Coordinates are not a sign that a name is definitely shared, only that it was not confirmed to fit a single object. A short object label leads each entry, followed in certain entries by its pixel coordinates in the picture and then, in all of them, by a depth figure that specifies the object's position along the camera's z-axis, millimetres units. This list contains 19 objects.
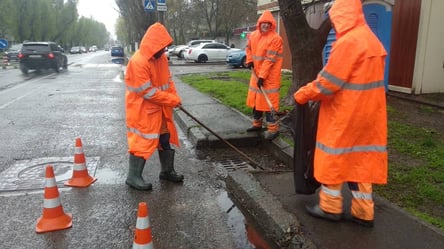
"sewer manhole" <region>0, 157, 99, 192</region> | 4461
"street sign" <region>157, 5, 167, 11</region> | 14133
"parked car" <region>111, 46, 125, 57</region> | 49312
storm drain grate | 5219
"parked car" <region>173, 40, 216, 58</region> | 36225
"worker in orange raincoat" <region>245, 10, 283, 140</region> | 5738
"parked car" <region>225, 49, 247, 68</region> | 22252
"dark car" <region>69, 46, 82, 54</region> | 72750
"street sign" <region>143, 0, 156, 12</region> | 14312
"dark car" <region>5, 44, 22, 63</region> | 31952
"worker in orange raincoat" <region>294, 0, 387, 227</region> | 2844
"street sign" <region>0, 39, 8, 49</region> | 21172
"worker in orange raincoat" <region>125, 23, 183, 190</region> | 4039
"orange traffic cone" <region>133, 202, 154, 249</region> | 2638
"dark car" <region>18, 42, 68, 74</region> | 19828
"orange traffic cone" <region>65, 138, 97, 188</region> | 4453
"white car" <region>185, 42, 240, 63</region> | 28875
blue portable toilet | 9453
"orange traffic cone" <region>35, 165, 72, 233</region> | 3451
